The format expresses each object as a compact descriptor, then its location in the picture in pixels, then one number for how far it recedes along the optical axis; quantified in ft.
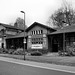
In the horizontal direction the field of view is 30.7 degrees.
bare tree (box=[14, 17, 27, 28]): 251.91
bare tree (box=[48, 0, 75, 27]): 174.48
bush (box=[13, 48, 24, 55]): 94.26
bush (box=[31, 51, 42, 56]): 83.53
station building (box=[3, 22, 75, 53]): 92.02
